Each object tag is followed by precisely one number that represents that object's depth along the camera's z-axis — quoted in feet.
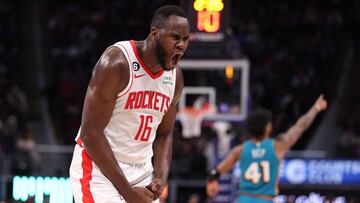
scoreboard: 56.29
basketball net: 96.89
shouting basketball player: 27.20
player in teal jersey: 51.01
